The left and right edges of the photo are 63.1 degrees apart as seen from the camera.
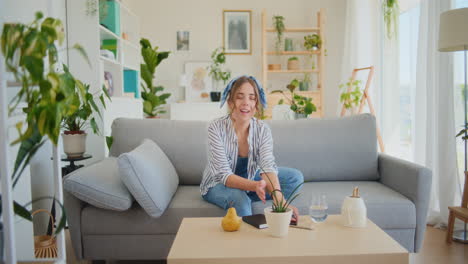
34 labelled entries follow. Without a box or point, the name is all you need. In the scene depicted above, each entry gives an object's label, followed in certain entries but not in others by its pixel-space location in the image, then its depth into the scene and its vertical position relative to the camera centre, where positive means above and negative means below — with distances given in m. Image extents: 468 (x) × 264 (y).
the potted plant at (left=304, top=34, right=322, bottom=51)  5.42 +0.93
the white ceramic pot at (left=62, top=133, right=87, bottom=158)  2.38 -0.22
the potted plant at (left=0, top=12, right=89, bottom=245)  0.85 +0.07
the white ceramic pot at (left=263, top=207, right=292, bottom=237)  1.35 -0.41
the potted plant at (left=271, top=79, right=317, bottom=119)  2.95 +0.00
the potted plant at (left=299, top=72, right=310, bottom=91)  5.59 +0.34
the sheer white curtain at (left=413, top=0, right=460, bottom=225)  2.75 -0.06
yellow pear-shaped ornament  1.43 -0.43
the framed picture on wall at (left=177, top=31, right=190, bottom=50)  5.79 +1.03
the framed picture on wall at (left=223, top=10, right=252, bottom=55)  5.77 +1.16
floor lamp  2.33 +0.46
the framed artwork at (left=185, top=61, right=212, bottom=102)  5.80 +0.40
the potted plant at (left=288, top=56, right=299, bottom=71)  5.53 +0.65
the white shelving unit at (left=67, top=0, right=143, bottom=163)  3.16 +0.42
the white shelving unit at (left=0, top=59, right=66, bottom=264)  0.90 -0.27
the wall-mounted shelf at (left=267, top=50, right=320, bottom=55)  5.44 +0.79
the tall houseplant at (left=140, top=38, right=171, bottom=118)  4.84 +0.45
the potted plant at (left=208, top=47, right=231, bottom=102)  5.58 +0.53
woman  1.90 -0.23
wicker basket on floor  1.63 -0.60
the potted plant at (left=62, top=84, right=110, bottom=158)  2.34 -0.16
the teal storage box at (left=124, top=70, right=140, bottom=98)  4.54 +0.31
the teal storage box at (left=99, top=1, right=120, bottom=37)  3.70 +0.88
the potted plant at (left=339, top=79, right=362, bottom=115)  4.15 +0.12
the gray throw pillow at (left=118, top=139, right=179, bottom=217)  1.85 -0.36
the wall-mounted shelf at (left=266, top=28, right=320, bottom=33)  5.43 +1.12
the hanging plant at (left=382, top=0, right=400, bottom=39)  4.01 +0.96
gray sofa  1.98 -0.47
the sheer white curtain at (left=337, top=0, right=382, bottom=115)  4.58 +0.87
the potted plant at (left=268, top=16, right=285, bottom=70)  5.52 +1.09
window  3.79 +0.36
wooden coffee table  1.21 -0.47
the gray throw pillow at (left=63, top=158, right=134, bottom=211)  1.88 -0.41
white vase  1.49 -0.42
